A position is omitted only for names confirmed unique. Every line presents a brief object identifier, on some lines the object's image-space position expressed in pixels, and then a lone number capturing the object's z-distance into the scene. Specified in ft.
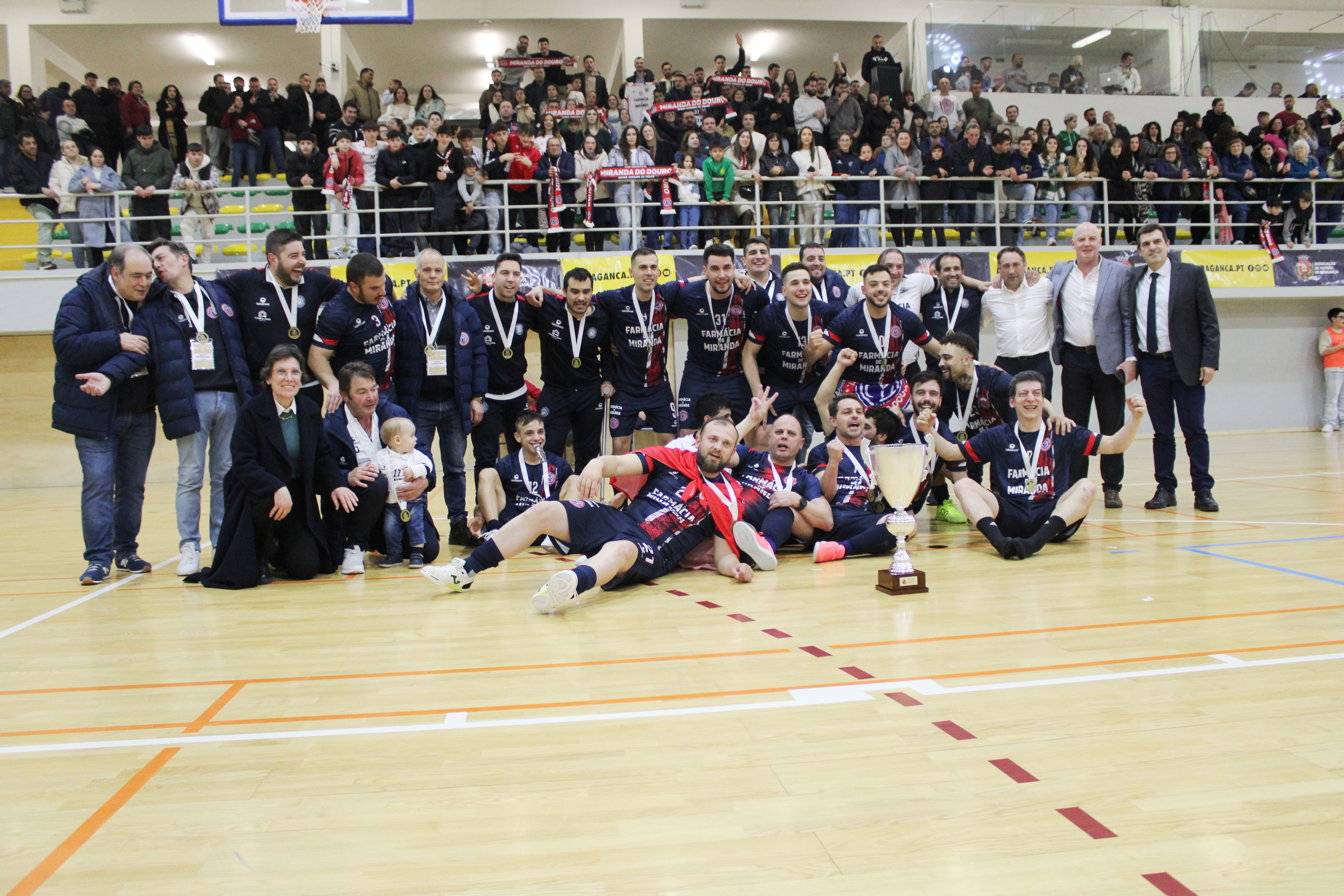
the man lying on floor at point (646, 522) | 15.05
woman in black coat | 16.92
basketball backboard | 36.68
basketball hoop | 35.91
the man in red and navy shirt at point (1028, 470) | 18.10
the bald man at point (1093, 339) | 22.48
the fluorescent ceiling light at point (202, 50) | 58.90
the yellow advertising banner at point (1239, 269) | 45.73
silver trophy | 14.66
